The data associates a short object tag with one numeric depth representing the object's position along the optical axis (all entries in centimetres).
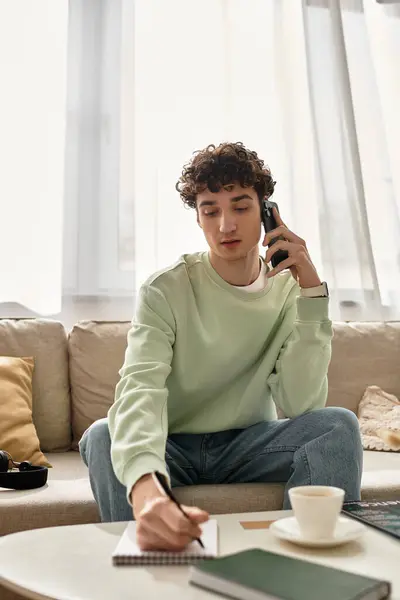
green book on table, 78
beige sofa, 161
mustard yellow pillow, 199
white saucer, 100
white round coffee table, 84
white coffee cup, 100
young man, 148
